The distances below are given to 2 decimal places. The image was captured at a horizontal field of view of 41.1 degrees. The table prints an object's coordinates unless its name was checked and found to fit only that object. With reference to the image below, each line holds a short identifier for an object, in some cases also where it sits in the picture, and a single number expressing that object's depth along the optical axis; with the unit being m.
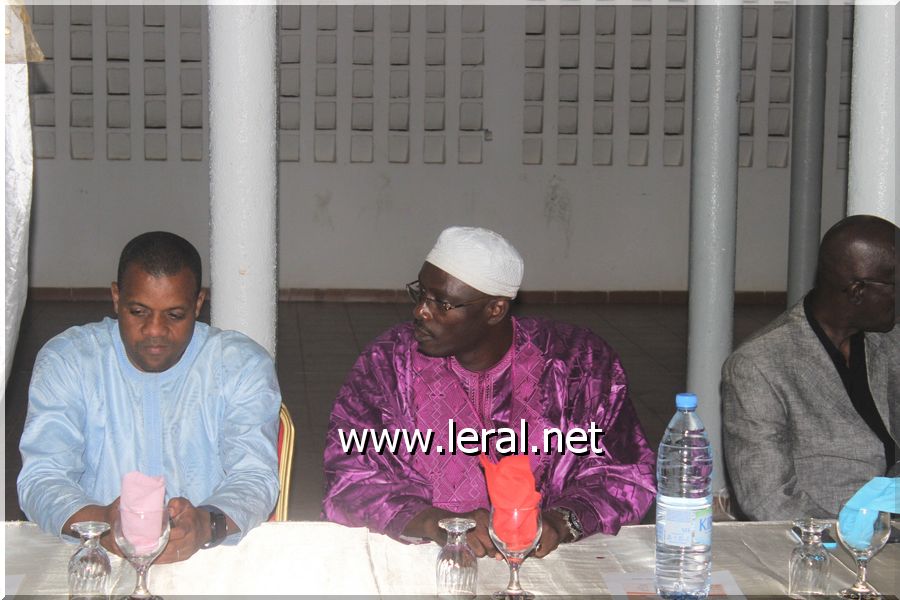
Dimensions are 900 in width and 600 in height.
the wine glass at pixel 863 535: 2.34
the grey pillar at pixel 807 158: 6.90
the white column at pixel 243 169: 3.92
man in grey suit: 3.24
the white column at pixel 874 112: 3.93
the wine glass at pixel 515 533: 2.25
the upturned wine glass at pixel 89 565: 2.19
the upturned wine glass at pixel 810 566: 2.37
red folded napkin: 2.25
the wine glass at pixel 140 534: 2.18
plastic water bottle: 2.33
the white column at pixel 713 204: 5.12
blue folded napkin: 2.34
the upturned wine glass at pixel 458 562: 2.27
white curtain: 2.88
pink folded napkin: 2.18
